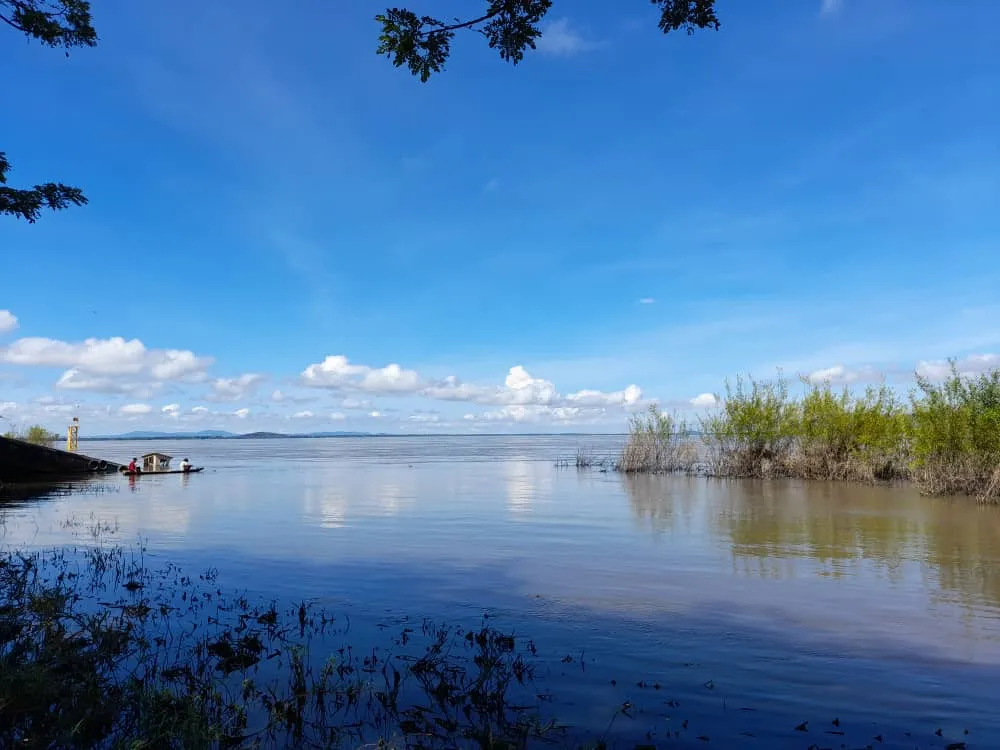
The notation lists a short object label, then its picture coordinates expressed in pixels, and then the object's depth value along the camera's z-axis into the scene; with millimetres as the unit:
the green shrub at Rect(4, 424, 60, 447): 58844
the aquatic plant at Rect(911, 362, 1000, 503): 24312
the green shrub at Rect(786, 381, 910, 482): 32309
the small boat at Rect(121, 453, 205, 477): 40403
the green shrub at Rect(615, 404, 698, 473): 40125
